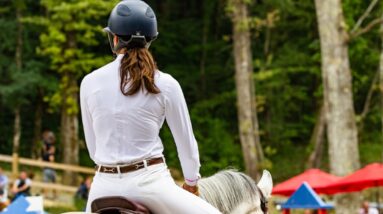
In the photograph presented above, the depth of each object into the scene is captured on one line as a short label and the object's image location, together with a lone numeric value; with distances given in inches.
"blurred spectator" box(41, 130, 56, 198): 1131.3
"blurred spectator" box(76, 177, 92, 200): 1025.5
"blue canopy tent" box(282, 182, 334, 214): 509.7
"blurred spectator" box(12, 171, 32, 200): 842.8
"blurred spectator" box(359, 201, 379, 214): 736.0
